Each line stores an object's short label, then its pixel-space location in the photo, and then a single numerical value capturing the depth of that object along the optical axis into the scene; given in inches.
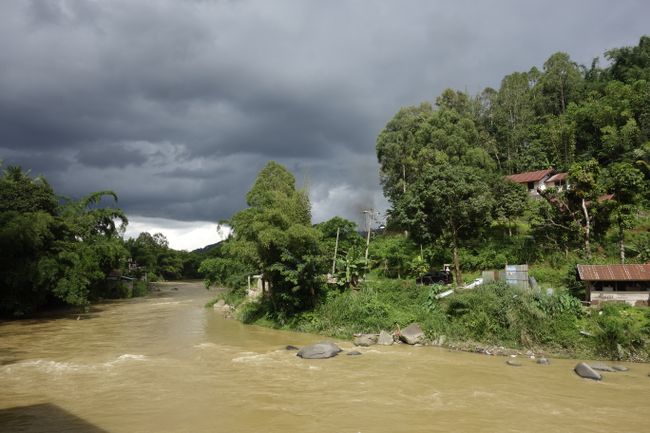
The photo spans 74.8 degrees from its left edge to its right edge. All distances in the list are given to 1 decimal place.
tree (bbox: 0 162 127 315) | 1224.8
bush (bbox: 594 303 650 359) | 708.0
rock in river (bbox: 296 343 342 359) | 785.6
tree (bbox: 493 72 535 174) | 2097.7
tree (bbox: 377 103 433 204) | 1781.5
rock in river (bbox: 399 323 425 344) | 884.6
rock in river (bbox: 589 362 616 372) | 657.0
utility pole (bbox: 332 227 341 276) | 1172.7
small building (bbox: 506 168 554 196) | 1819.6
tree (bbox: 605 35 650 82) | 2046.3
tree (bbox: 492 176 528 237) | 1385.3
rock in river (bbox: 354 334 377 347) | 891.1
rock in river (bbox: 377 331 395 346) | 896.9
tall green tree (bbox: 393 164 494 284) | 1222.3
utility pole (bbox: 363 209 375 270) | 1366.4
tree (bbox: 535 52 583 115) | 2263.8
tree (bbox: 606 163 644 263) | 1065.5
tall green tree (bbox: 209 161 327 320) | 1048.2
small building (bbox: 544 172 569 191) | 1736.0
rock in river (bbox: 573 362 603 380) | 618.2
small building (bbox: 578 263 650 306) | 819.4
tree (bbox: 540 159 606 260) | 1096.8
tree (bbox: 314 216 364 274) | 1341.0
